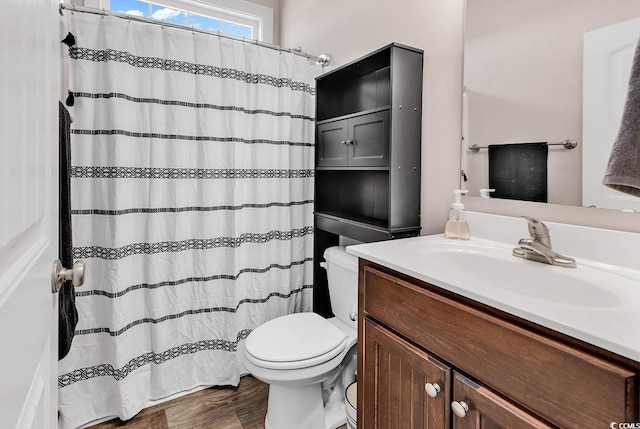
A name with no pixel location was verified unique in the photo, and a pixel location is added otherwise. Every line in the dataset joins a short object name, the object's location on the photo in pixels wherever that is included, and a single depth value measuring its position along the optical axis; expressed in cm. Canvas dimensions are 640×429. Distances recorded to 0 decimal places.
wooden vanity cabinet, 58
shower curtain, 159
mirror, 100
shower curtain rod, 153
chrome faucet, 99
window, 223
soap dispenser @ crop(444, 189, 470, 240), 132
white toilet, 138
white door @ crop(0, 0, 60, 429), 35
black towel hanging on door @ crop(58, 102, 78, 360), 104
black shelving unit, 142
